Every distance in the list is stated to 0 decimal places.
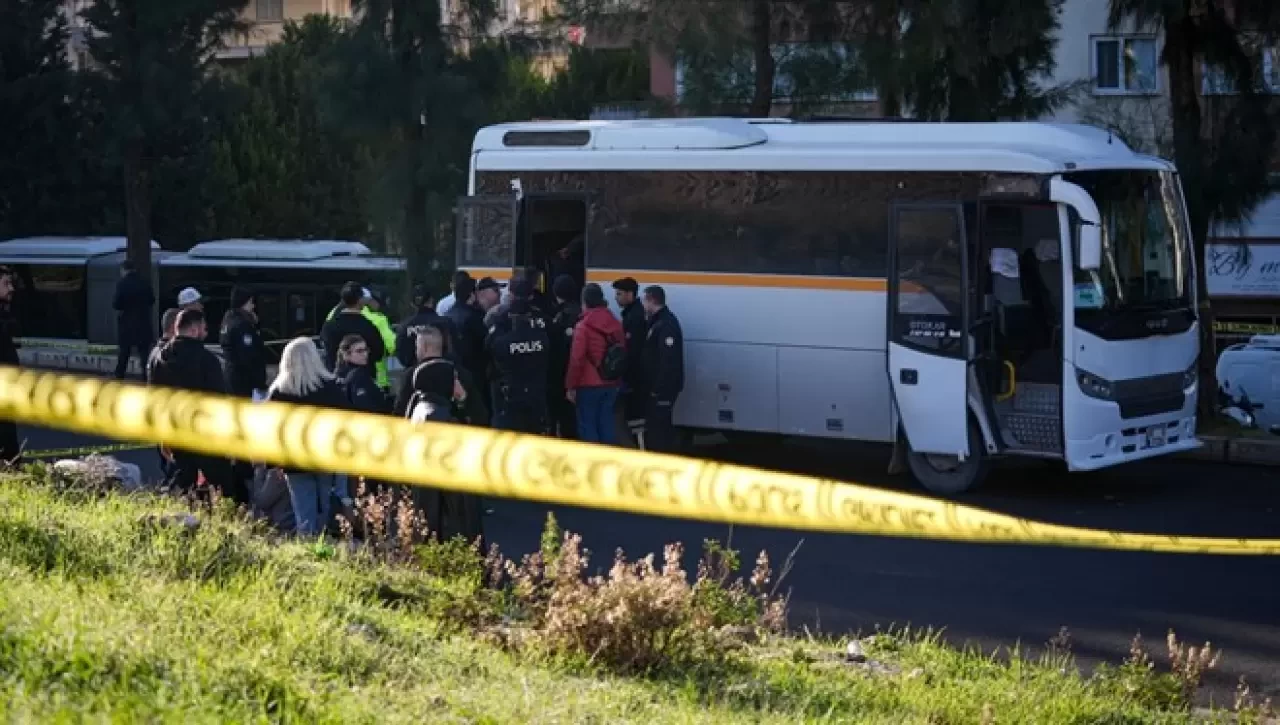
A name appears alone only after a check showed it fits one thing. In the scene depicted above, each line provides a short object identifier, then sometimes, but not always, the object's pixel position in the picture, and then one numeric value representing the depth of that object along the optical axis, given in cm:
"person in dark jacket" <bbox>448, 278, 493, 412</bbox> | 1648
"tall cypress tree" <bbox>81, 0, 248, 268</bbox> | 3270
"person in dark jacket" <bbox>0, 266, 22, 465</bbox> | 1365
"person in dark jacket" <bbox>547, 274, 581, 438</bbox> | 1725
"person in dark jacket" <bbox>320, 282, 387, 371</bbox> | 1497
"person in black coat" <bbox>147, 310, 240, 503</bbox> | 1210
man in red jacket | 1652
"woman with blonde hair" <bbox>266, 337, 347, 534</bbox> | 1132
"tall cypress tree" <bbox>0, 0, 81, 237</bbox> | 3819
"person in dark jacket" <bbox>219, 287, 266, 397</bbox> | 1471
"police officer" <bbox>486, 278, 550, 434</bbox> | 1564
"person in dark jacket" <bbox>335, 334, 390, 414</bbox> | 1223
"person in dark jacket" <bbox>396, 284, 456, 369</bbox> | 1509
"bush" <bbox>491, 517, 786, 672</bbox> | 804
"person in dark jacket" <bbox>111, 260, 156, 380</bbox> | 2731
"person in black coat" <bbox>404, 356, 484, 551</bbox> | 1042
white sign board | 3869
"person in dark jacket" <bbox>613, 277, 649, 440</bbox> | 1711
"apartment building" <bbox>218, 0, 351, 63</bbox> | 5397
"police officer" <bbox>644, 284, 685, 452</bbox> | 1670
